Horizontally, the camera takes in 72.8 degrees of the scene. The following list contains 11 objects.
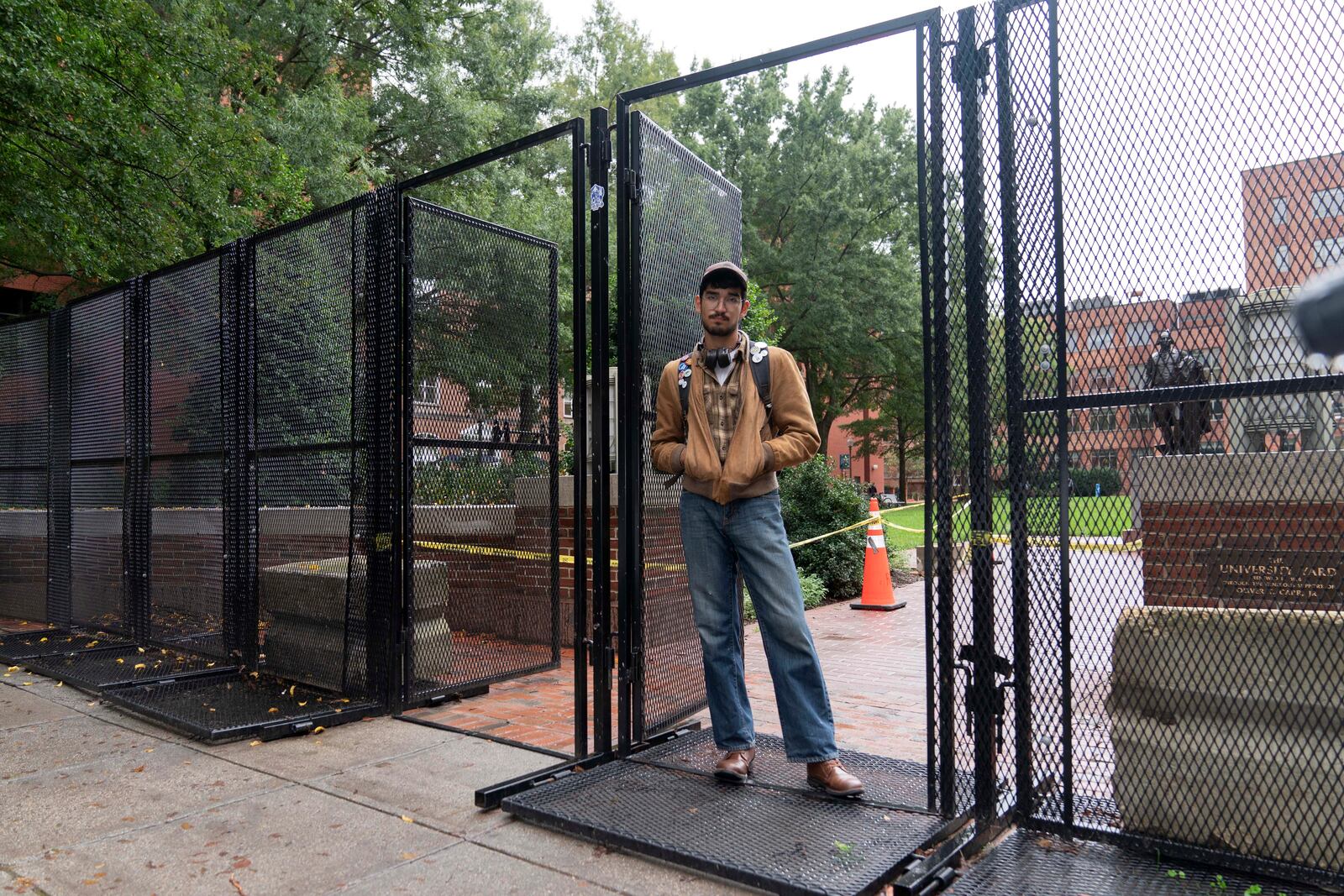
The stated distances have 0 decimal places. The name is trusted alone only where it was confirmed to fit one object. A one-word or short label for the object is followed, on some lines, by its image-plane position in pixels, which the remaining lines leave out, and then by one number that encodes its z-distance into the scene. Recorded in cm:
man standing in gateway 385
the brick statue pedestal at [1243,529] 282
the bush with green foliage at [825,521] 1177
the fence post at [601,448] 455
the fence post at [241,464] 645
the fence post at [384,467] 558
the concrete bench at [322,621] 590
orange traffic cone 1056
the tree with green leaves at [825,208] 2852
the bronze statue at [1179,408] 307
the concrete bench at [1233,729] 283
